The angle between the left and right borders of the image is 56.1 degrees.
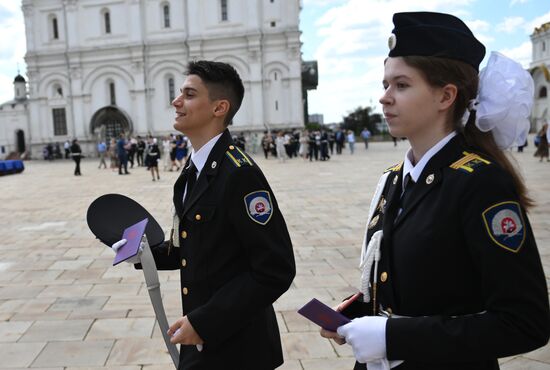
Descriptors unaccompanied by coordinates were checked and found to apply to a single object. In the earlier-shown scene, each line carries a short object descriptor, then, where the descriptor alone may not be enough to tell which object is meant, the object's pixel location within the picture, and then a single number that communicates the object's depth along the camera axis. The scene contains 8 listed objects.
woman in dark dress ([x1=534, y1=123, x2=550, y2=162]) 19.14
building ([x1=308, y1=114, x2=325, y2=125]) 96.07
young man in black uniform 1.85
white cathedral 40.09
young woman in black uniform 1.33
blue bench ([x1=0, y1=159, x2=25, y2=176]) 24.38
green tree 63.28
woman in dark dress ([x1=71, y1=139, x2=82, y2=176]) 21.78
